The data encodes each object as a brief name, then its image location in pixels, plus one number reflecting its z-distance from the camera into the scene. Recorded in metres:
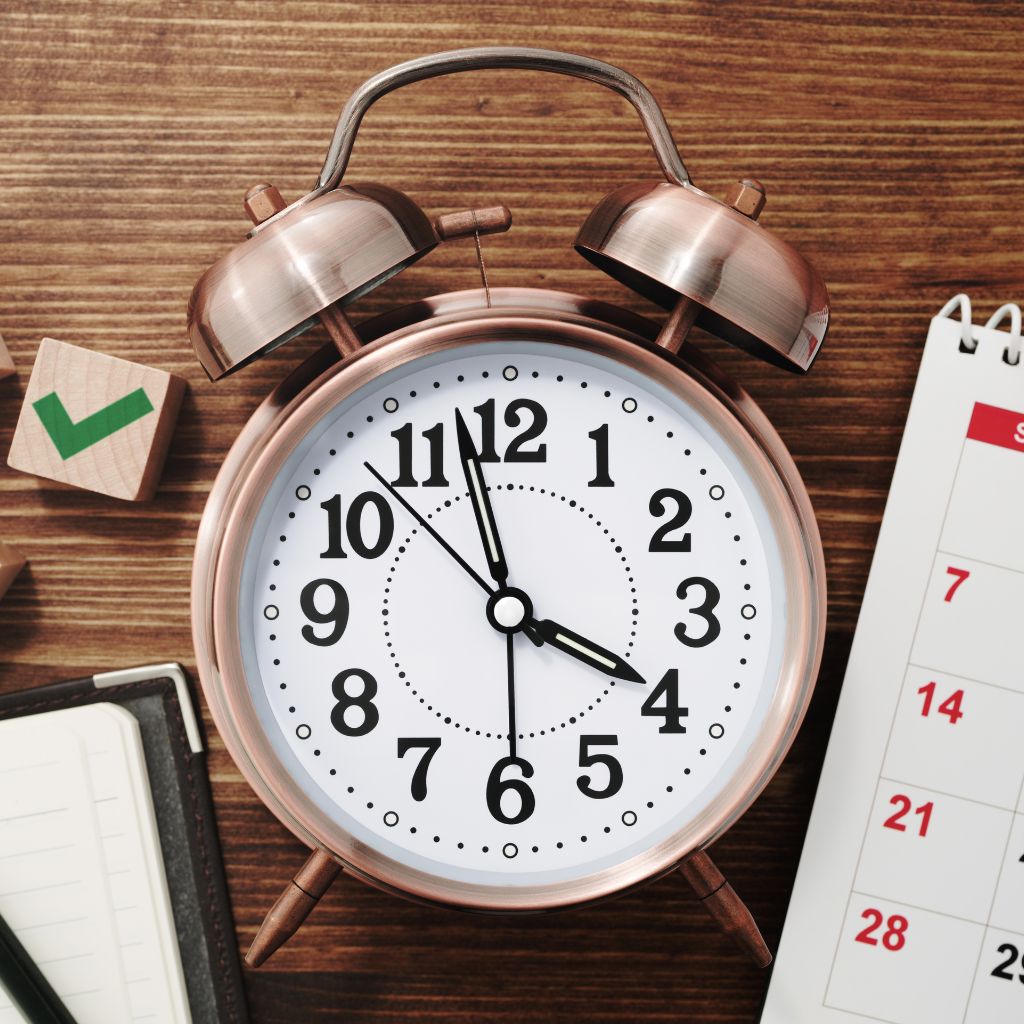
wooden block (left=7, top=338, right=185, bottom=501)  0.38
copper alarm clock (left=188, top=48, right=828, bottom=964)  0.36
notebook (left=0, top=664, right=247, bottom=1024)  0.39
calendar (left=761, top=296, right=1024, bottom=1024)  0.39
